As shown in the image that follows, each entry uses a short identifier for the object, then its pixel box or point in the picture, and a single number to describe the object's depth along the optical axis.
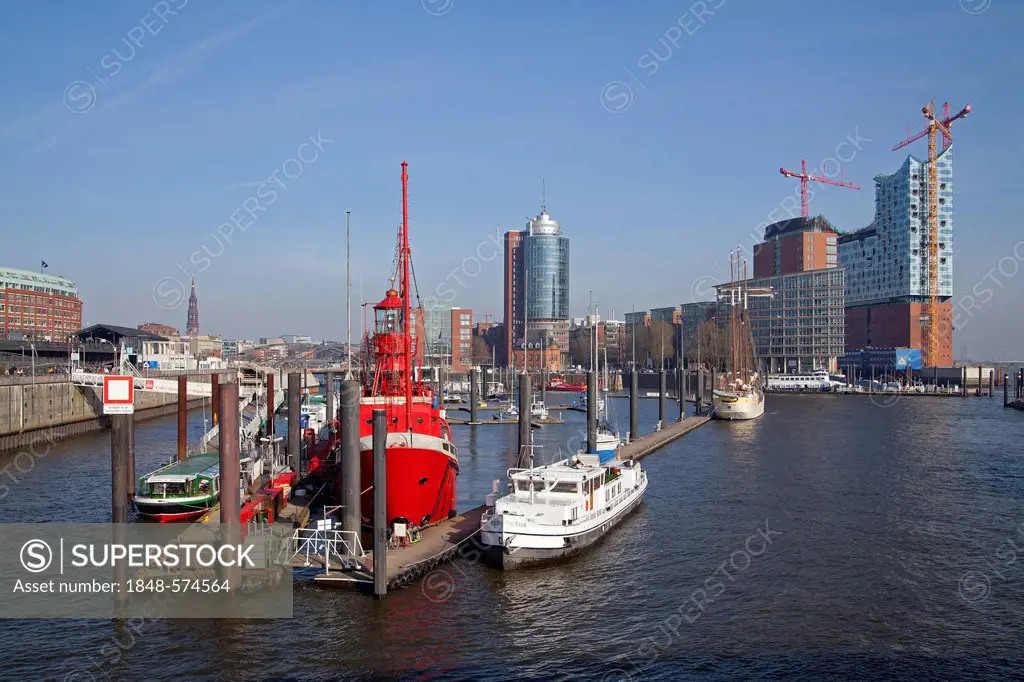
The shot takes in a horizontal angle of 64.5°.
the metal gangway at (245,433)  49.53
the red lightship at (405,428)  31.67
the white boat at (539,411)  100.52
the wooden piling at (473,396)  92.96
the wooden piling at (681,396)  99.25
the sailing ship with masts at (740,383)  103.00
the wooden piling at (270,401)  55.09
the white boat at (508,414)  100.12
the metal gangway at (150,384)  78.62
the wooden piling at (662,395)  84.94
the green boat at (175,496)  33.78
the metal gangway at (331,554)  27.45
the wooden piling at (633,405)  72.19
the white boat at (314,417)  63.66
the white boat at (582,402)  122.55
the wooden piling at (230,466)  24.28
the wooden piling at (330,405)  60.46
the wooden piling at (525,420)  42.91
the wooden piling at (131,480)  34.64
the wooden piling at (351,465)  28.02
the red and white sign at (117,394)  22.14
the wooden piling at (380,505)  25.14
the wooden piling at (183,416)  45.31
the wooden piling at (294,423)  44.66
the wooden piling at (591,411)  54.94
